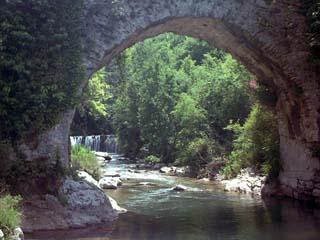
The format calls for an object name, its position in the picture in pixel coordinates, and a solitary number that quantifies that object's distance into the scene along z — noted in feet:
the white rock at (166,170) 71.56
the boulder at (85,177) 36.78
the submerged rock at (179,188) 50.39
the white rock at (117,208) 37.64
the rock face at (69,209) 30.89
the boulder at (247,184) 50.31
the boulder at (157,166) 76.43
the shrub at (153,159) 80.94
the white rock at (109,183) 51.67
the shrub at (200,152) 67.36
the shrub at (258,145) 49.08
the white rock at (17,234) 20.99
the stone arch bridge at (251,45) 36.86
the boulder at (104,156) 83.82
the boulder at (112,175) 60.03
